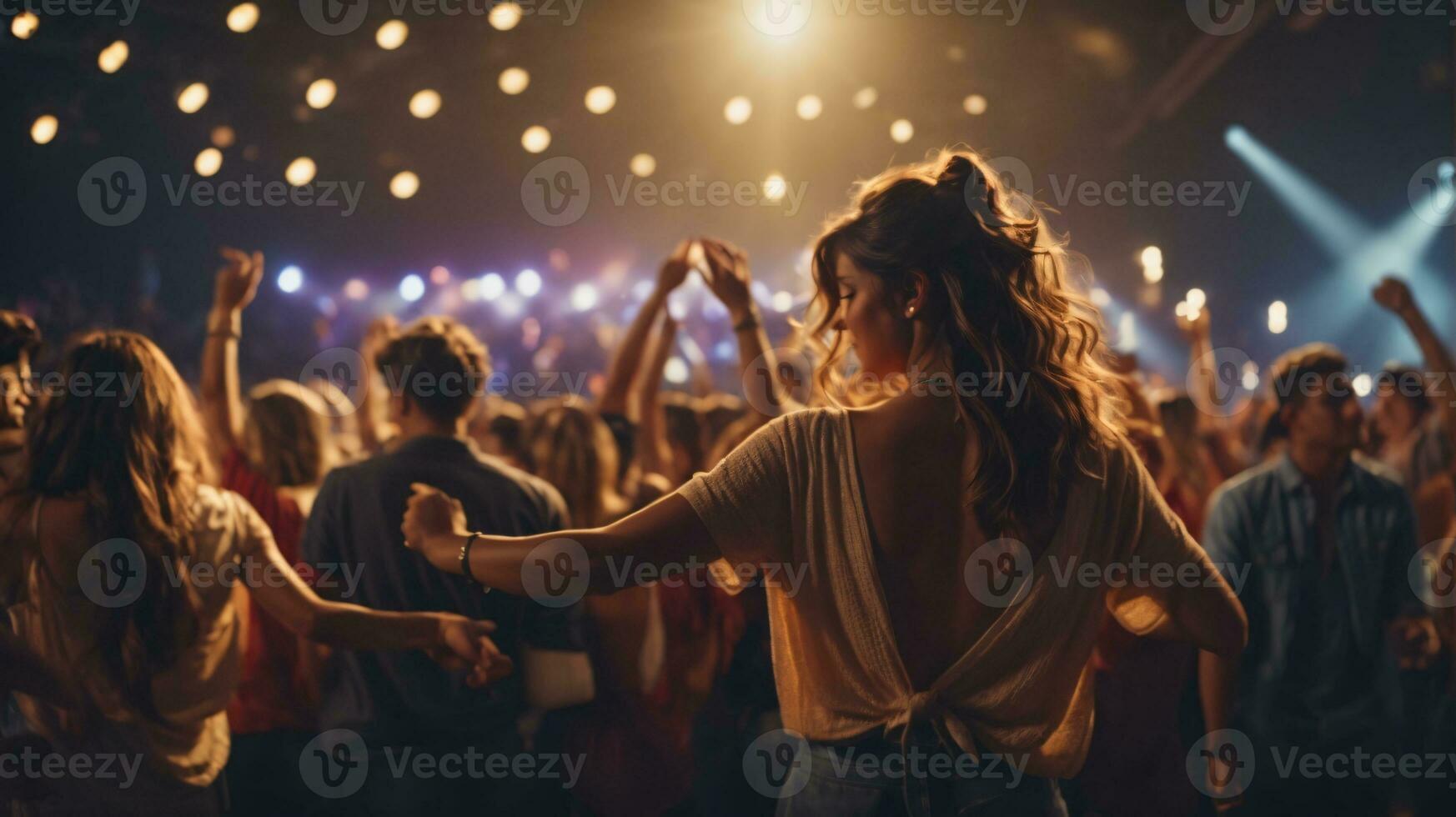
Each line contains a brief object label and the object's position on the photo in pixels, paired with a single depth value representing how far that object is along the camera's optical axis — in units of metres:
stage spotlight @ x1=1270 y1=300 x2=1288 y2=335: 7.71
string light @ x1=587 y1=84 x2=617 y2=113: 4.05
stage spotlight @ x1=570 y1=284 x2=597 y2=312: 9.78
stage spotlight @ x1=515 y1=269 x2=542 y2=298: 9.48
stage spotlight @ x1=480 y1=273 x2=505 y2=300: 9.54
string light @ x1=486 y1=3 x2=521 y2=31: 3.72
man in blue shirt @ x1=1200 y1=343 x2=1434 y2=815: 3.05
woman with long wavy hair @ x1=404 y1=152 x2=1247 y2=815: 1.42
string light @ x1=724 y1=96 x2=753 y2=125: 4.09
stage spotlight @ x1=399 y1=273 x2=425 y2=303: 8.17
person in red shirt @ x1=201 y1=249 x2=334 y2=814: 2.87
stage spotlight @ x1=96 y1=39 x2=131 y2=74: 3.49
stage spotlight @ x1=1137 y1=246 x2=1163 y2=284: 7.93
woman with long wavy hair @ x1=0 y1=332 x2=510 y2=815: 2.01
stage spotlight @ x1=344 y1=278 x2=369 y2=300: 11.96
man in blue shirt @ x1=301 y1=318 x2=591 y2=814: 2.48
